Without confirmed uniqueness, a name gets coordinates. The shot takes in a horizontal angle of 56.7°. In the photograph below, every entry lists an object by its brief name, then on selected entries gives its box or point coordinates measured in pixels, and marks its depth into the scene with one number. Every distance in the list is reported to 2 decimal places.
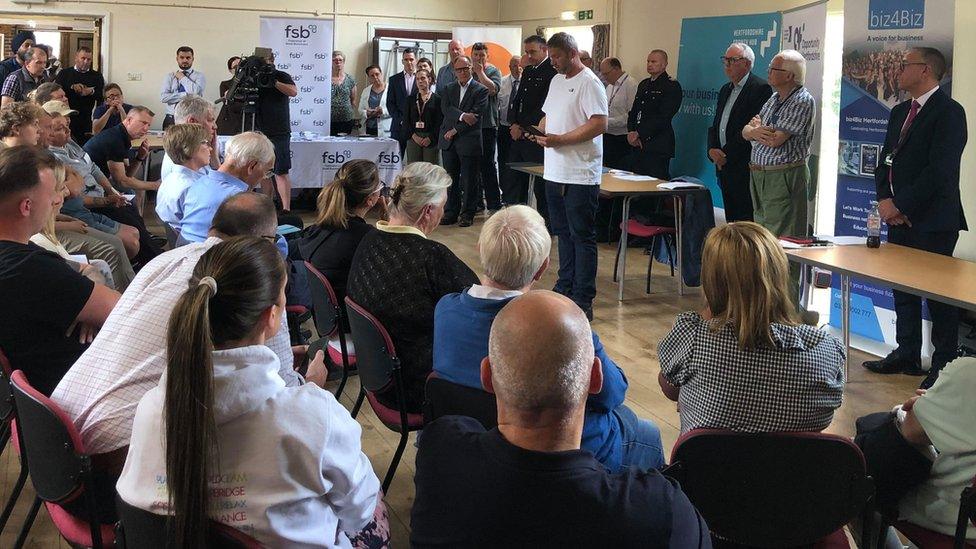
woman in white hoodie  1.49
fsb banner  9.35
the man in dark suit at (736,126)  6.47
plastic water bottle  4.36
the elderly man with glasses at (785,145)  5.48
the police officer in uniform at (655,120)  8.21
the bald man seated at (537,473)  1.27
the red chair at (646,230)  6.21
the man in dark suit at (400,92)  9.58
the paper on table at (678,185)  5.95
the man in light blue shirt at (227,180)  4.26
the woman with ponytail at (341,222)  3.64
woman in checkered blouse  2.15
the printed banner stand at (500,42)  11.27
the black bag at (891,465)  2.16
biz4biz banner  5.00
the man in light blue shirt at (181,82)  10.91
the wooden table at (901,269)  3.48
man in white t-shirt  5.27
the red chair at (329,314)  3.39
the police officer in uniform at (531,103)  8.16
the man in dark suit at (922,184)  4.43
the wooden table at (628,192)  5.84
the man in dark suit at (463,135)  8.78
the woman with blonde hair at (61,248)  3.35
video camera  7.59
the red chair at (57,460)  1.93
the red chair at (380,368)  2.82
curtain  10.11
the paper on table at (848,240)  4.51
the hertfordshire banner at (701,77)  8.02
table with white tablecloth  8.92
